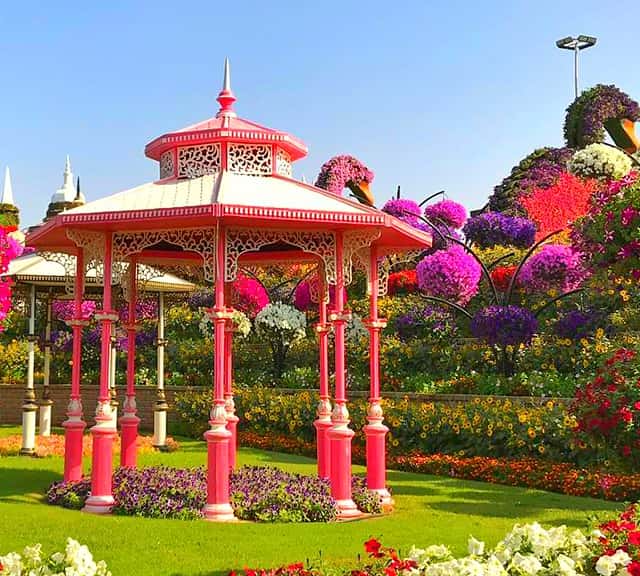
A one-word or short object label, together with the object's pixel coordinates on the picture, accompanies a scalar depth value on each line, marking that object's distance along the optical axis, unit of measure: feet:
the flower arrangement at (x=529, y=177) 113.50
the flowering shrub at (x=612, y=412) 35.68
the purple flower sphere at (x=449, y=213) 87.71
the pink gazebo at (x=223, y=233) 31.55
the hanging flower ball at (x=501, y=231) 82.69
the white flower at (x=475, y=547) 18.26
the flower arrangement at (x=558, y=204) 103.14
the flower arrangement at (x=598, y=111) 59.36
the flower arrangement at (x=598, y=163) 47.93
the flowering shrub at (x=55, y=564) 17.01
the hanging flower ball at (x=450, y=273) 60.08
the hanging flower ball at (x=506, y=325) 54.65
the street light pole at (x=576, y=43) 122.31
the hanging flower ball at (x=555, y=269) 60.39
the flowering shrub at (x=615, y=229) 34.99
